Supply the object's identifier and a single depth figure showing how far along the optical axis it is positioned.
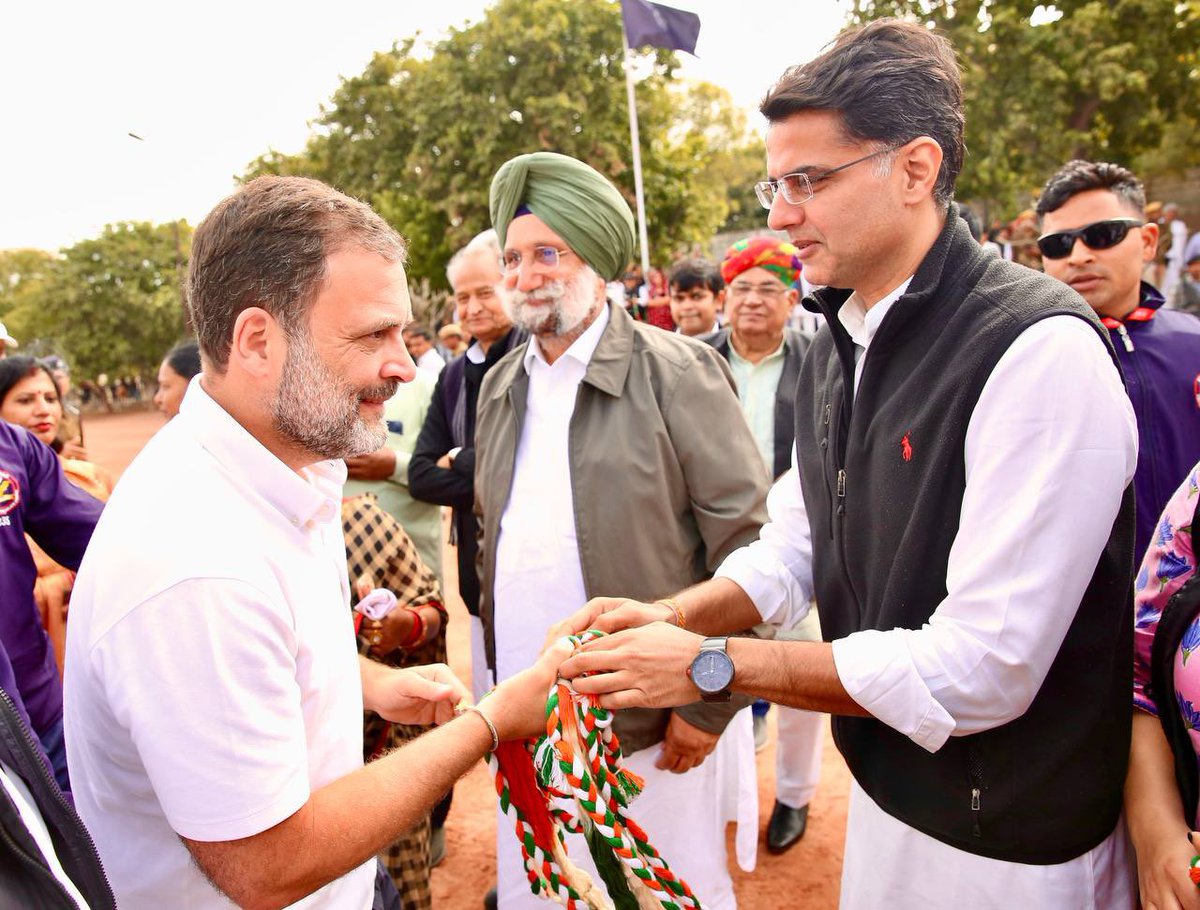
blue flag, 13.04
